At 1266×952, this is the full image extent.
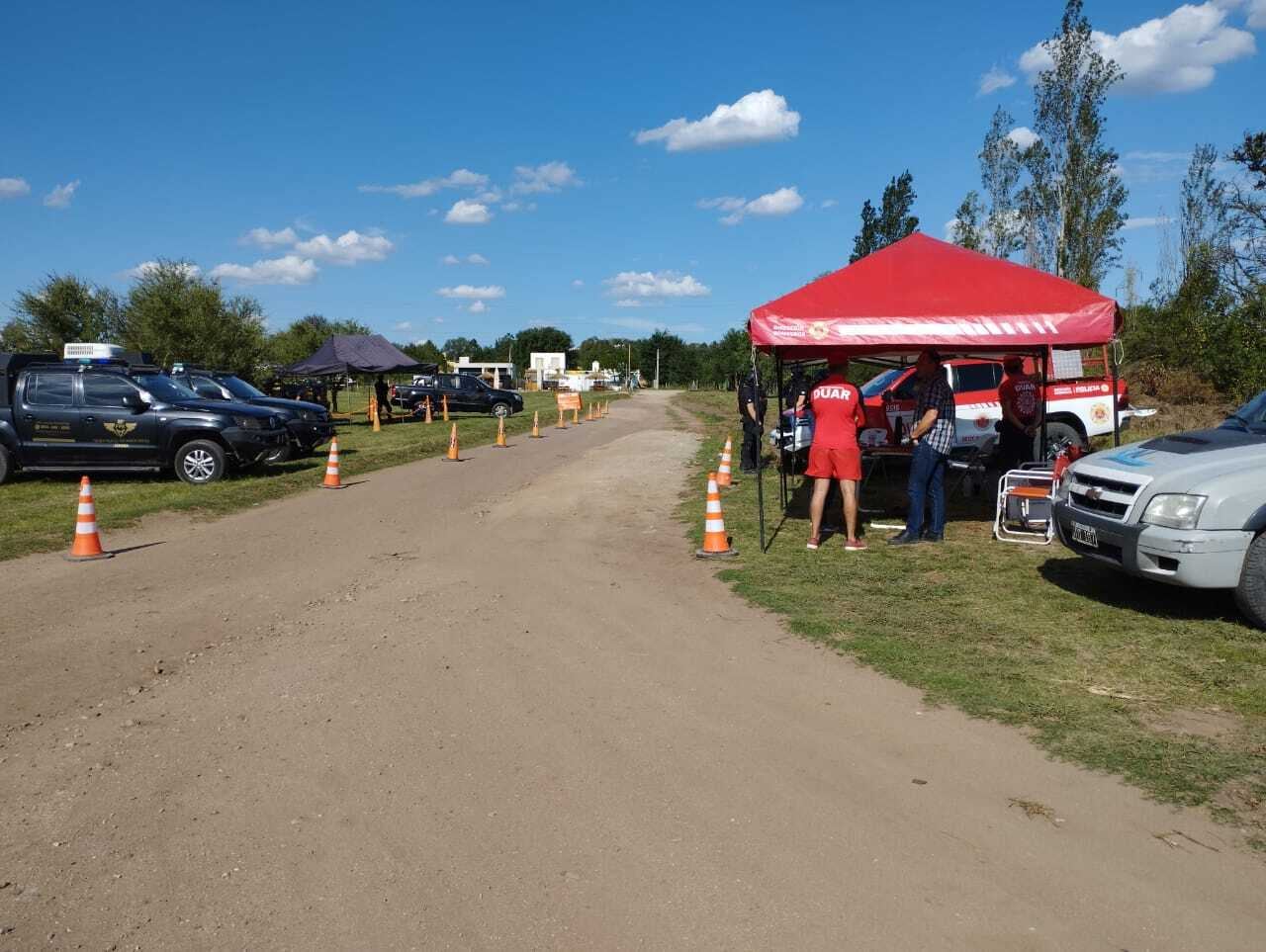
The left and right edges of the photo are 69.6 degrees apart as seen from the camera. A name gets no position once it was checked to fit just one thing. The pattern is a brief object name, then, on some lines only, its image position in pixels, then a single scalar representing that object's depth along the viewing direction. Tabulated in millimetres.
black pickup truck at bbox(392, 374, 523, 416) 37219
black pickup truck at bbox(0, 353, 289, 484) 14625
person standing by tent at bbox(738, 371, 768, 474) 12852
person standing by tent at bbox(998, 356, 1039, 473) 11336
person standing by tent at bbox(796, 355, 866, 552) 9328
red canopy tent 9133
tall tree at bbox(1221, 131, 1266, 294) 19984
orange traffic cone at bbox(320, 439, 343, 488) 15180
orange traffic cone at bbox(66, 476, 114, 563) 9555
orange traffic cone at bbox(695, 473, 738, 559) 9508
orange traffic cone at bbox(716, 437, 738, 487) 14437
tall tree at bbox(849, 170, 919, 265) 32781
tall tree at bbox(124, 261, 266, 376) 35094
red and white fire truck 14648
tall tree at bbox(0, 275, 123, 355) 39406
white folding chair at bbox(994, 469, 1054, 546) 10031
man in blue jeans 9352
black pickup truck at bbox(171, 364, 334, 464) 19406
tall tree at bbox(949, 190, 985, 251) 38781
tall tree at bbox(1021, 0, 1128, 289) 32844
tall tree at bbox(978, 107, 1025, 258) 37938
